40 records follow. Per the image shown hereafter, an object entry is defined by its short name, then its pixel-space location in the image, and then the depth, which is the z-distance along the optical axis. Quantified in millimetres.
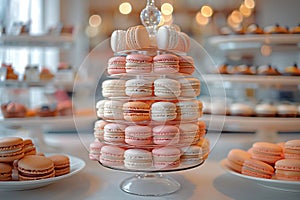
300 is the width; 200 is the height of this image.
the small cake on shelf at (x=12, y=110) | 1445
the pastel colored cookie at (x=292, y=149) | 939
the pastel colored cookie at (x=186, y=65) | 876
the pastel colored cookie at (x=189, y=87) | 867
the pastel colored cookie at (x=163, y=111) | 837
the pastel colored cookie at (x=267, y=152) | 959
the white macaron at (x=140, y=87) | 847
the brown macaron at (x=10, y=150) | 905
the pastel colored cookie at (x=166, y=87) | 843
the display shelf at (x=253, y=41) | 1433
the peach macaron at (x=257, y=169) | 927
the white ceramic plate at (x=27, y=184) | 865
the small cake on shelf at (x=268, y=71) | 1467
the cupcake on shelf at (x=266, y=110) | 1401
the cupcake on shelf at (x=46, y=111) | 1502
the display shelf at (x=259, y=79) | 1403
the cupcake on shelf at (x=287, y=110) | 1379
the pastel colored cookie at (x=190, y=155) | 865
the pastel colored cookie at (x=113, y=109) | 866
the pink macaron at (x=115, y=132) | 862
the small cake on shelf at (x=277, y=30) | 1476
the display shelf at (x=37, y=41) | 1646
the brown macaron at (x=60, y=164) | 950
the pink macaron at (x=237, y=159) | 995
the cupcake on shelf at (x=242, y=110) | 1422
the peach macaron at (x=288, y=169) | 888
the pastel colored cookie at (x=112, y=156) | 860
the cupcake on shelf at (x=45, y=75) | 1633
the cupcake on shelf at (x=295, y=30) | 1466
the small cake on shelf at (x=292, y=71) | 1447
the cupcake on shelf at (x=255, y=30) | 1517
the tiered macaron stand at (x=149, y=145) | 854
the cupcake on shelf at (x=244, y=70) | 1498
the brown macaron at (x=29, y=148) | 969
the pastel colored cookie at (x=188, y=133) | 852
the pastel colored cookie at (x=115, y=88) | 872
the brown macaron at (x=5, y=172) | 891
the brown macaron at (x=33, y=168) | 884
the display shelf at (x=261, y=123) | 1336
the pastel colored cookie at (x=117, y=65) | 877
